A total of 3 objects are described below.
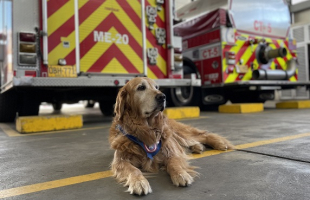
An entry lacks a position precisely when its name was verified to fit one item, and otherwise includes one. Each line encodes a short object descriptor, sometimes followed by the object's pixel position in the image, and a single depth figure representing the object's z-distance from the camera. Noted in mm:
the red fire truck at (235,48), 6227
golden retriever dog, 1791
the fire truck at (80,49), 3855
